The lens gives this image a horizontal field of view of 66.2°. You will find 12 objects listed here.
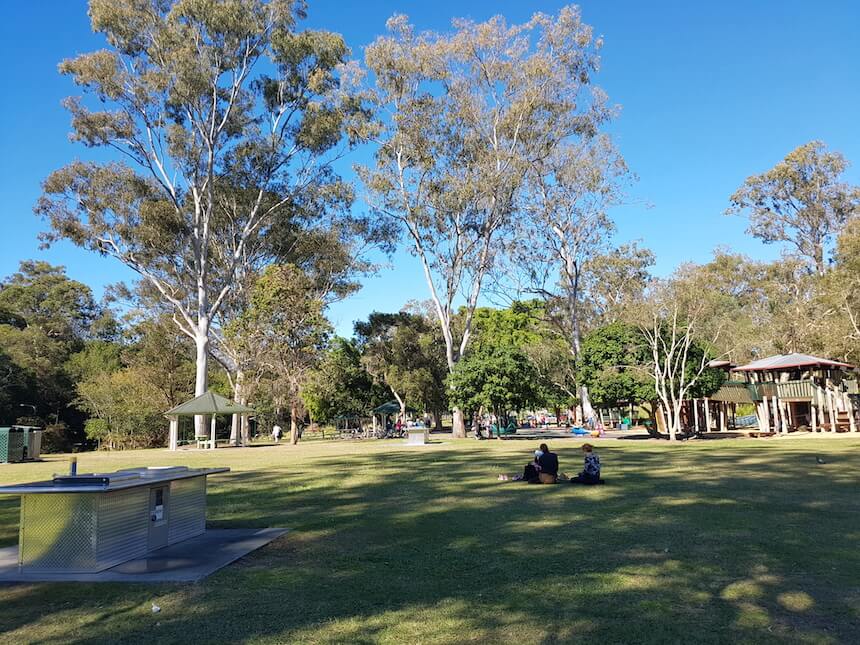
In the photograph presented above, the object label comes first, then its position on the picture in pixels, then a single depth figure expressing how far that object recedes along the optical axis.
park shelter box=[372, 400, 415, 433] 50.78
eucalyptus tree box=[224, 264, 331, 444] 38.72
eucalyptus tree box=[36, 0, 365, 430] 33.91
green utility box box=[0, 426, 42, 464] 26.22
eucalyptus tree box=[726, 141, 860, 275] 46.84
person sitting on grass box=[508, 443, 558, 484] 13.65
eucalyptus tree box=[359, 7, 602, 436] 36.91
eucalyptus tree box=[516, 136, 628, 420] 42.00
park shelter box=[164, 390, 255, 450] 33.19
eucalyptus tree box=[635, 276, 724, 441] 32.72
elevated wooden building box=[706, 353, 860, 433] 33.75
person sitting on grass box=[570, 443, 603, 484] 13.44
